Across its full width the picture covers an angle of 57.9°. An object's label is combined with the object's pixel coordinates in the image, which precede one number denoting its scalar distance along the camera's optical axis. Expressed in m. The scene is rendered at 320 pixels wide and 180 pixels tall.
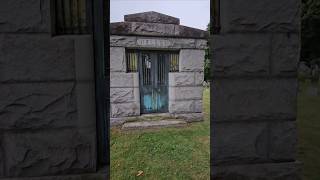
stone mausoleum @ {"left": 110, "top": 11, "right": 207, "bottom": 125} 8.78
